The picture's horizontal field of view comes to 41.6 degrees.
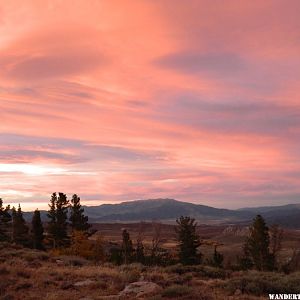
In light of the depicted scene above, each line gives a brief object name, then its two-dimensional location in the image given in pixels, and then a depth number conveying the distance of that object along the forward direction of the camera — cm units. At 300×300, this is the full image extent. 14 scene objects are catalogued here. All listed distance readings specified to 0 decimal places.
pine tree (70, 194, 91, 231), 6209
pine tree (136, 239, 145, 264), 6678
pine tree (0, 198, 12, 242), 6694
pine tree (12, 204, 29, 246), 6934
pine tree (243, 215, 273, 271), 6303
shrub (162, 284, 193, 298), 1548
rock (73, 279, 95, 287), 1822
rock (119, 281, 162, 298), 1566
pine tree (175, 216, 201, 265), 6181
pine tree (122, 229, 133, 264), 6840
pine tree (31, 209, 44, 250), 6638
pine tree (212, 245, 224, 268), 5802
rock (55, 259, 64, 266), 2749
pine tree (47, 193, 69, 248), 6303
